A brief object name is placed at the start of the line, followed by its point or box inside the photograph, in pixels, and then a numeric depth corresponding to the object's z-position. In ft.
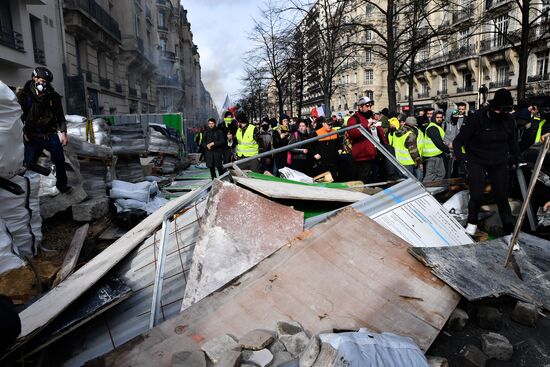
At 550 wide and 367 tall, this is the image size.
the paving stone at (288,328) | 6.88
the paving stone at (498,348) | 7.48
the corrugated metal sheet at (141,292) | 8.03
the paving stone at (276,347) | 6.52
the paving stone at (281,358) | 6.23
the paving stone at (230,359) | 5.82
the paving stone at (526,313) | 8.52
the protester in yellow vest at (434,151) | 24.13
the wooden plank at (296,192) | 10.30
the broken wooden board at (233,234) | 8.30
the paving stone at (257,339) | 6.42
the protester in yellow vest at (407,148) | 23.81
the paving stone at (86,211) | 17.75
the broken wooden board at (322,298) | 7.07
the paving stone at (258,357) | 6.11
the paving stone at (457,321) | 8.30
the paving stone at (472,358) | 6.98
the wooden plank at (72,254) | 12.54
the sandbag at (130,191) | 19.76
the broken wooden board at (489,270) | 8.64
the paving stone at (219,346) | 6.28
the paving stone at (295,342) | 6.57
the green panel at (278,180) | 13.10
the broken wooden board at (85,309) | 7.38
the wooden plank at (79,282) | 7.73
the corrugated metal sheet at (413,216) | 10.43
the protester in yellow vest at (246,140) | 28.55
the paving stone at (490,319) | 8.43
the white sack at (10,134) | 11.02
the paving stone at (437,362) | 6.40
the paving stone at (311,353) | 5.76
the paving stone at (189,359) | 6.35
